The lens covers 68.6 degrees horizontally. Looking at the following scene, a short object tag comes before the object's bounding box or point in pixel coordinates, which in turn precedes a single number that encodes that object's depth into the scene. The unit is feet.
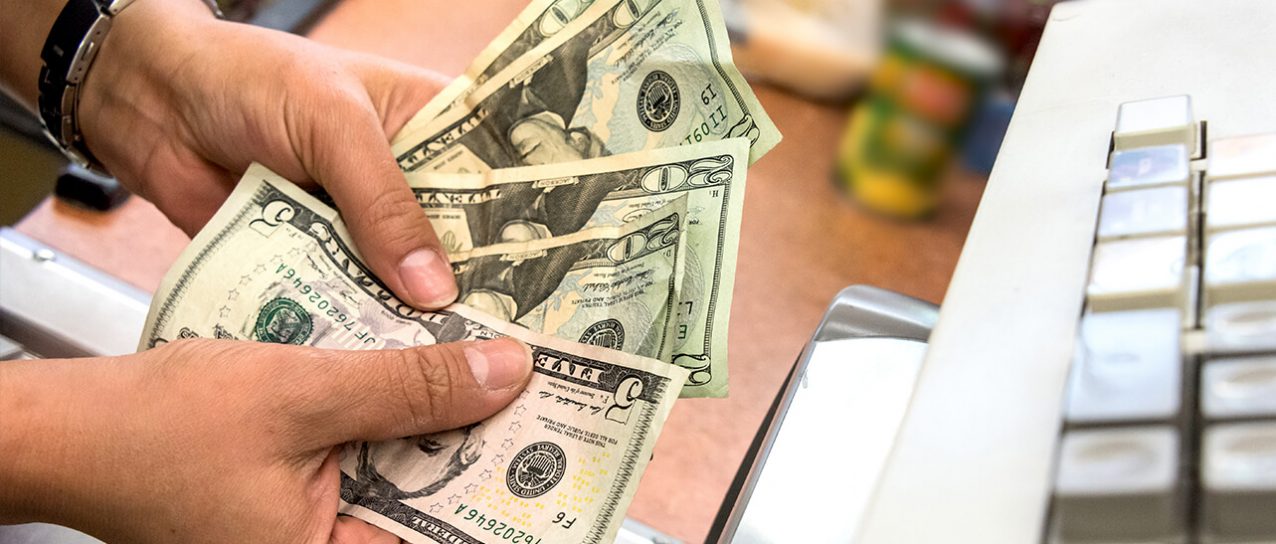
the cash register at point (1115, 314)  0.76
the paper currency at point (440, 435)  1.55
